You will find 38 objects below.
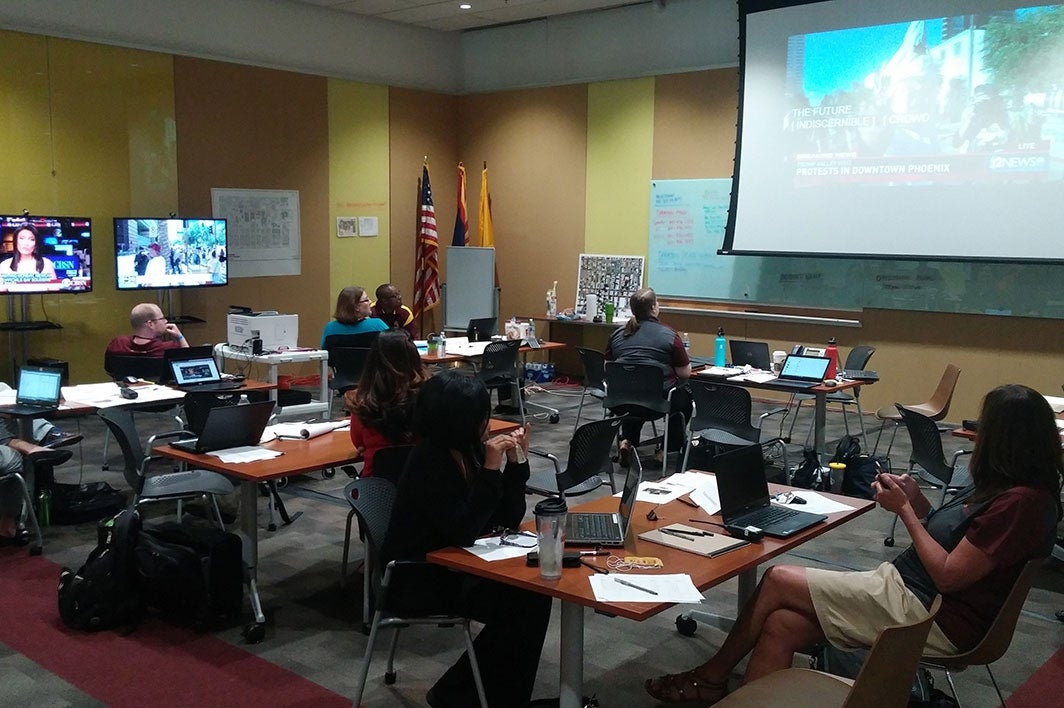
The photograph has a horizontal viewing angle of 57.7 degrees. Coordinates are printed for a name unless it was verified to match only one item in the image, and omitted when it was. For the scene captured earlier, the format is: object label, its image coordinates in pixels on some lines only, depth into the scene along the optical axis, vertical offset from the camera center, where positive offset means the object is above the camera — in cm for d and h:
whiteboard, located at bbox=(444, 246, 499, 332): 1075 -43
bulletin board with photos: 1021 -33
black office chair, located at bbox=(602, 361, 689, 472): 644 -96
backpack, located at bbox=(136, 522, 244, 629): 396 -137
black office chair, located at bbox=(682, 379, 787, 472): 577 -101
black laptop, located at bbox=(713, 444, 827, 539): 319 -85
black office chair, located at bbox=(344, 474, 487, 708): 303 -101
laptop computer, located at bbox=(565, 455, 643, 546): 297 -89
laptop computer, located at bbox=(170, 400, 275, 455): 416 -82
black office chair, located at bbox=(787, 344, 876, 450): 723 -81
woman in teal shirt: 725 -53
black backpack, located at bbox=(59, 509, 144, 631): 394 -143
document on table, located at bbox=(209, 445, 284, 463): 407 -91
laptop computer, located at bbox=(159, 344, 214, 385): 600 -71
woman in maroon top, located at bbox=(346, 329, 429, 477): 408 -65
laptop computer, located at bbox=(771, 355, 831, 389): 628 -79
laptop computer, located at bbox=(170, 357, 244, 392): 600 -84
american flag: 1100 -18
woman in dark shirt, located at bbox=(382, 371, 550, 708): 298 -86
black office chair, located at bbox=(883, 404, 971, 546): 486 -101
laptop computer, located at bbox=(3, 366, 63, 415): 523 -81
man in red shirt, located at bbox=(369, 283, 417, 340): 791 -54
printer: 705 -65
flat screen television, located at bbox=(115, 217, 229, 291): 830 -12
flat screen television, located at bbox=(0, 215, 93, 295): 750 -13
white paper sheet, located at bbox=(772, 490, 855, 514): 340 -90
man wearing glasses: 627 -63
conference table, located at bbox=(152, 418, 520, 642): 388 -92
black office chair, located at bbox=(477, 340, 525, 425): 764 -94
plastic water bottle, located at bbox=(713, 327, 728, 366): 708 -75
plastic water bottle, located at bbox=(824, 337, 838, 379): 639 -71
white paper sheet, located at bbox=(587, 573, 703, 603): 253 -91
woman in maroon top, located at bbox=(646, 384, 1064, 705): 275 -89
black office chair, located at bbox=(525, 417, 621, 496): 470 -107
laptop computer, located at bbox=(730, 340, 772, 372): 705 -75
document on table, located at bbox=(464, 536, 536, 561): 284 -91
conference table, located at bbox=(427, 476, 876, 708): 255 -91
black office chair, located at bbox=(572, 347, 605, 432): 712 -91
